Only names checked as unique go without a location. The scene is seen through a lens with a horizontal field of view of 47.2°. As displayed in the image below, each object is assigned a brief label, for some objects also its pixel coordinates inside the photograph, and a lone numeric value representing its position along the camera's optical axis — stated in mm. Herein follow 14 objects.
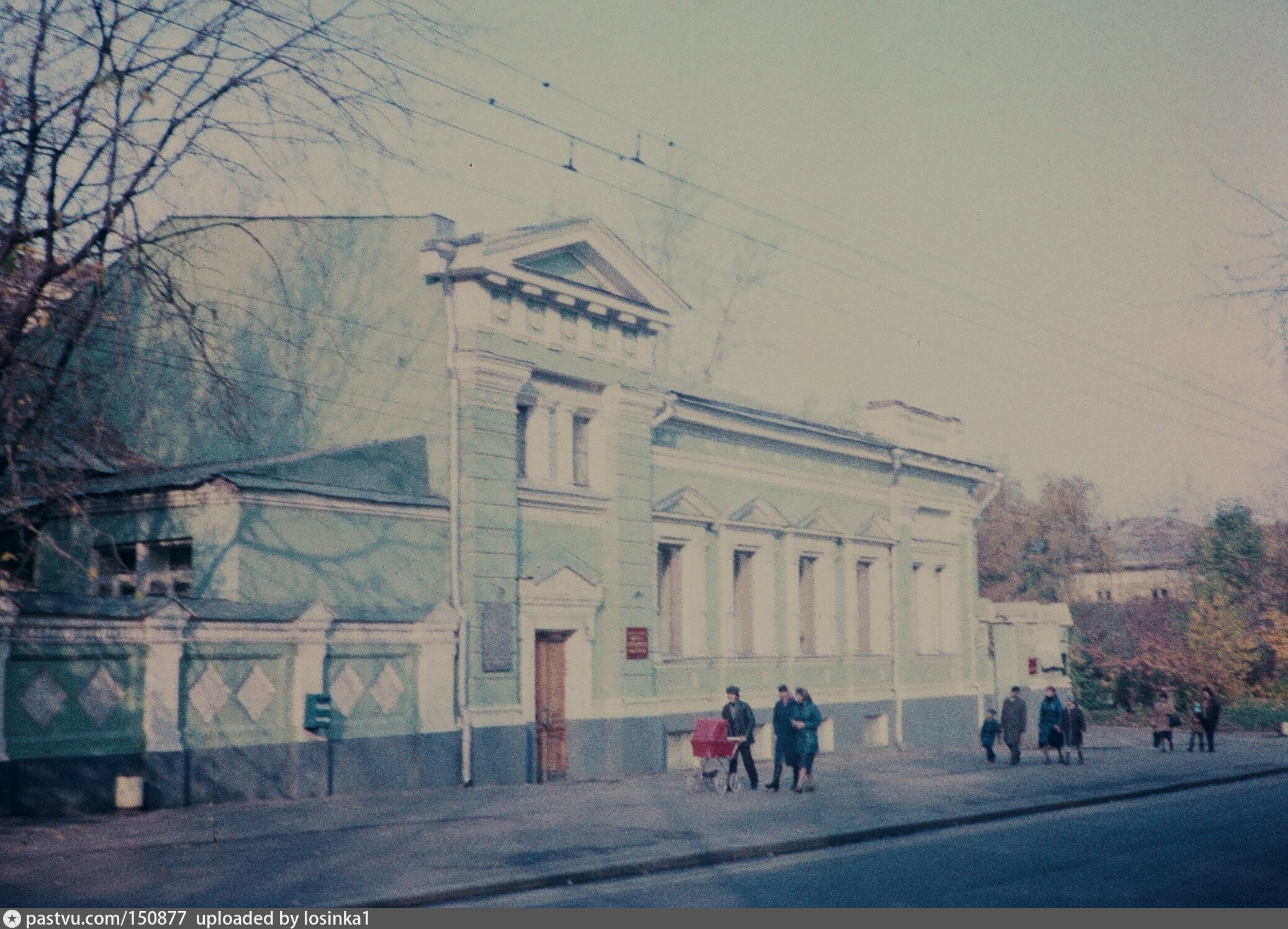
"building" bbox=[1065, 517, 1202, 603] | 75875
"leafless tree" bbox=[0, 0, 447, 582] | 13492
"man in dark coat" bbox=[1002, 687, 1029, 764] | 28531
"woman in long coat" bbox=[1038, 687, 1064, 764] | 29172
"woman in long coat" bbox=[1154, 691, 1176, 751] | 35344
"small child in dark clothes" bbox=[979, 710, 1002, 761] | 29156
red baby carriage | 21516
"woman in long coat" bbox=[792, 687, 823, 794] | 21641
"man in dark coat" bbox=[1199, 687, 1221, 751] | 35719
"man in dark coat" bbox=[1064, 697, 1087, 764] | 29891
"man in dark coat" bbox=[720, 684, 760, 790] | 22203
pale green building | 17172
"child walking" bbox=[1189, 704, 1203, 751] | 35844
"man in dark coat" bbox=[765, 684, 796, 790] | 21984
